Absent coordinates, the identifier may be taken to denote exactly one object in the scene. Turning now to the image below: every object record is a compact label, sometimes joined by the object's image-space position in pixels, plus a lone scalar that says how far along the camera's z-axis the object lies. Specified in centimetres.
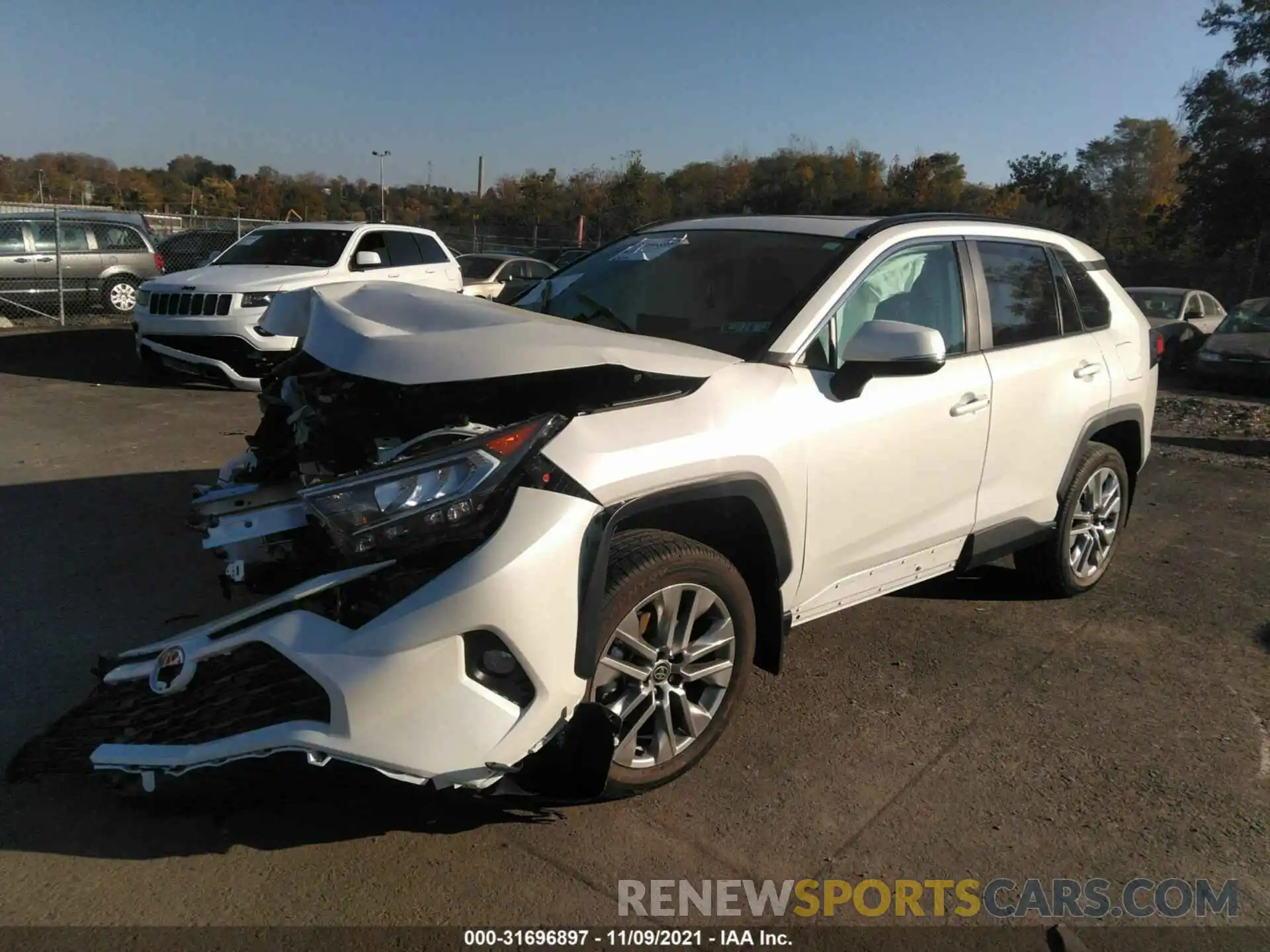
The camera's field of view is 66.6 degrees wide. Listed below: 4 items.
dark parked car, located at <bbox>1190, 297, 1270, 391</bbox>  1412
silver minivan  1505
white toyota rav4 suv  256
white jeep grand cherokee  967
